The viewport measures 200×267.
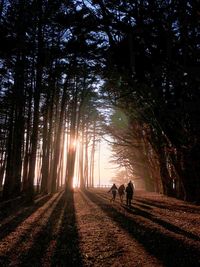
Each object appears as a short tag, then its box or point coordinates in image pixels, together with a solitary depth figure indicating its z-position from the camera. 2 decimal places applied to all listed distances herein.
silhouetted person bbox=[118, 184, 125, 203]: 22.47
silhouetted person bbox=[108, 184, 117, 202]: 22.77
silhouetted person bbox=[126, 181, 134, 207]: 19.09
